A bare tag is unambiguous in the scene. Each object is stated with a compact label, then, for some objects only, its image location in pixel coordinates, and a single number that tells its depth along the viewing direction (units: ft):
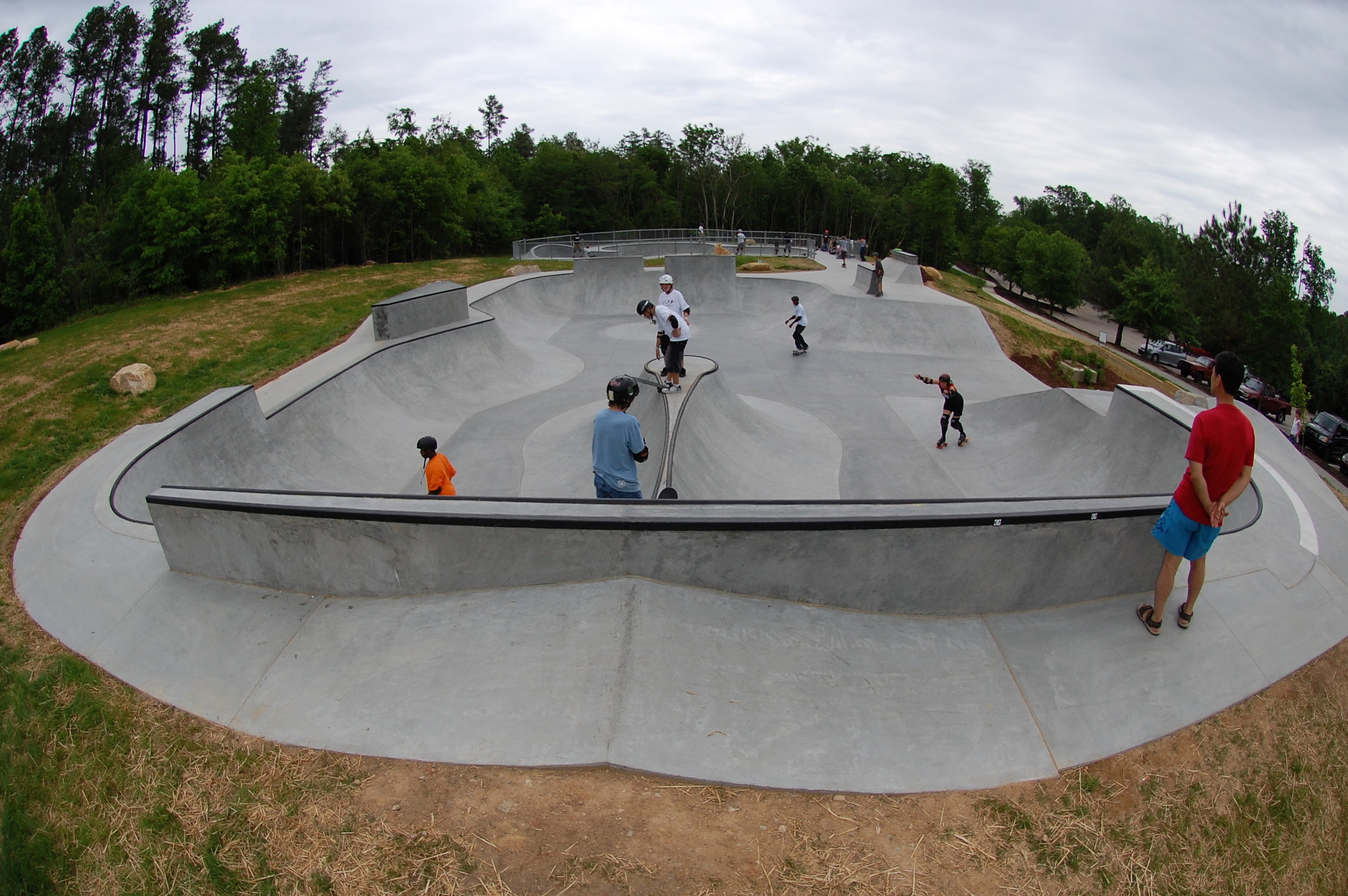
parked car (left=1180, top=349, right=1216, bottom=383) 122.52
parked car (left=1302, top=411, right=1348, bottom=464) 89.61
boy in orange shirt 20.90
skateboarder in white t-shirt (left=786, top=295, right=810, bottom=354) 56.08
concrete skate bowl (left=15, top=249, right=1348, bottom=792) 12.56
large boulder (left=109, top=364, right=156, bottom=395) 40.96
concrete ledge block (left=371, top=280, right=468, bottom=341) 49.57
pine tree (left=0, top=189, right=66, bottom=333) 99.25
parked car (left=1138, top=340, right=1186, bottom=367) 132.26
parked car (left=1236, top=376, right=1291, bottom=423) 111.55
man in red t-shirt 13.16
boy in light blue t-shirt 17.44
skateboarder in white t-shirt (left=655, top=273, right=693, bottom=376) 32.42
